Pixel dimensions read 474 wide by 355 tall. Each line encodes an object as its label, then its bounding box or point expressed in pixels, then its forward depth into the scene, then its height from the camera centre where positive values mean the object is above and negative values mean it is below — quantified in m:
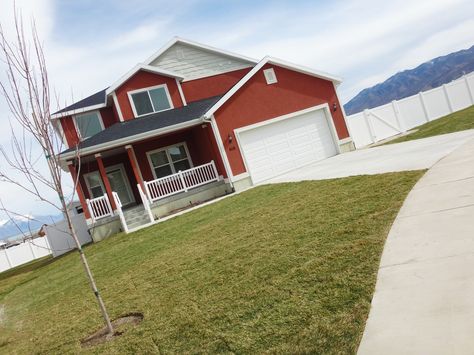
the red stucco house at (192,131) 15.76 +1.62
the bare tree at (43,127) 4.52 +1.13
